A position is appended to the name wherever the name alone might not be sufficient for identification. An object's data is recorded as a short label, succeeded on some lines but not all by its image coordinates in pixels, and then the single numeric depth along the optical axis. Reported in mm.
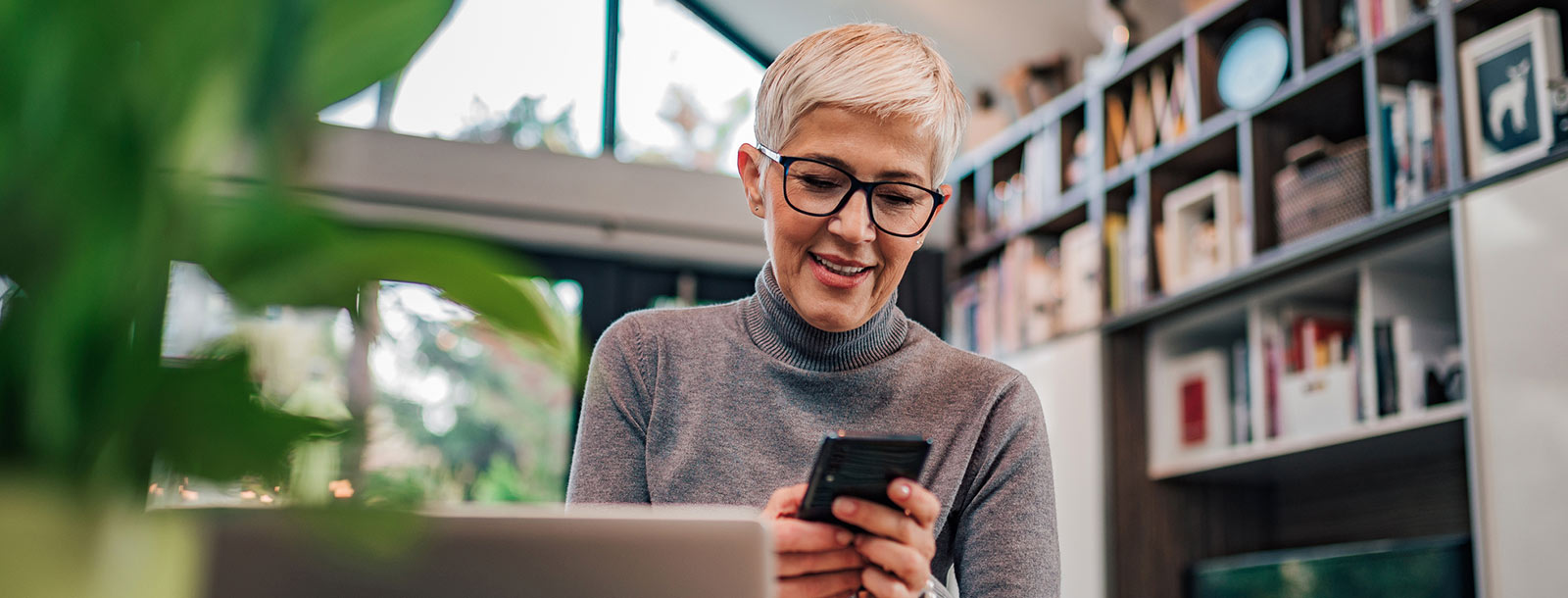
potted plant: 221
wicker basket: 2615
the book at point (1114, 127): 3551
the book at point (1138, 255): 3299
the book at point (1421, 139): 2408
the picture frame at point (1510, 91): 2170
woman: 1148
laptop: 377
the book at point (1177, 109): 3285
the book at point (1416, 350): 2480
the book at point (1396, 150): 2473
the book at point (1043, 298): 3750
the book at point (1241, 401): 3070
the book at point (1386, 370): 2559
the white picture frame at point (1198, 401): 3150
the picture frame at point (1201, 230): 3023
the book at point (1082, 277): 3508
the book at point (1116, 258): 3445
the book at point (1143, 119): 3414
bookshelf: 2496
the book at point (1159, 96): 3359
